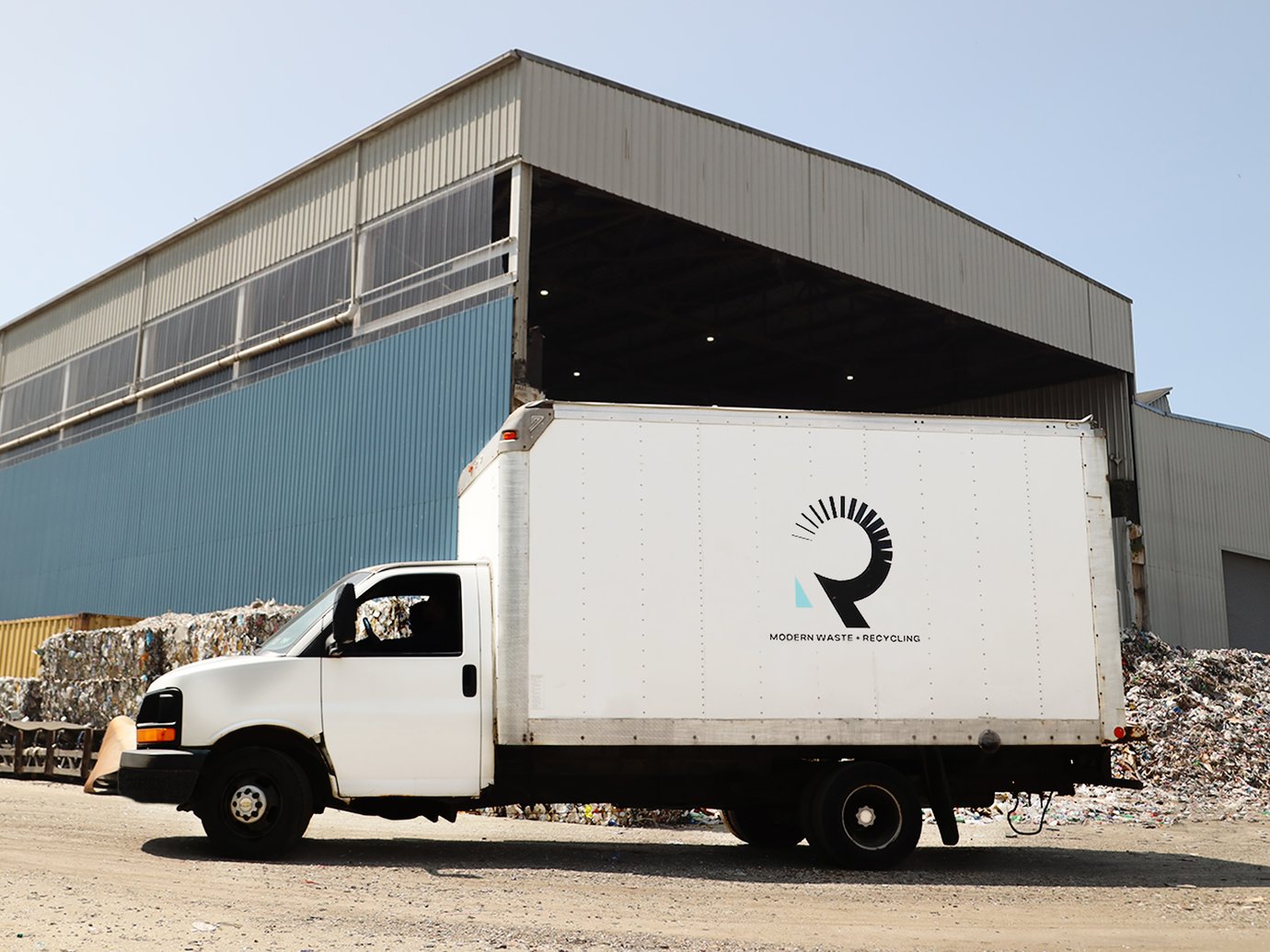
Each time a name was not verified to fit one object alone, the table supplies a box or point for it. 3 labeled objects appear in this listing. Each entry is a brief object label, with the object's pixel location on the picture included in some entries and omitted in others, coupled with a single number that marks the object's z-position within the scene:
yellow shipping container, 24.70
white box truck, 9.80
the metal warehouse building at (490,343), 21.62
